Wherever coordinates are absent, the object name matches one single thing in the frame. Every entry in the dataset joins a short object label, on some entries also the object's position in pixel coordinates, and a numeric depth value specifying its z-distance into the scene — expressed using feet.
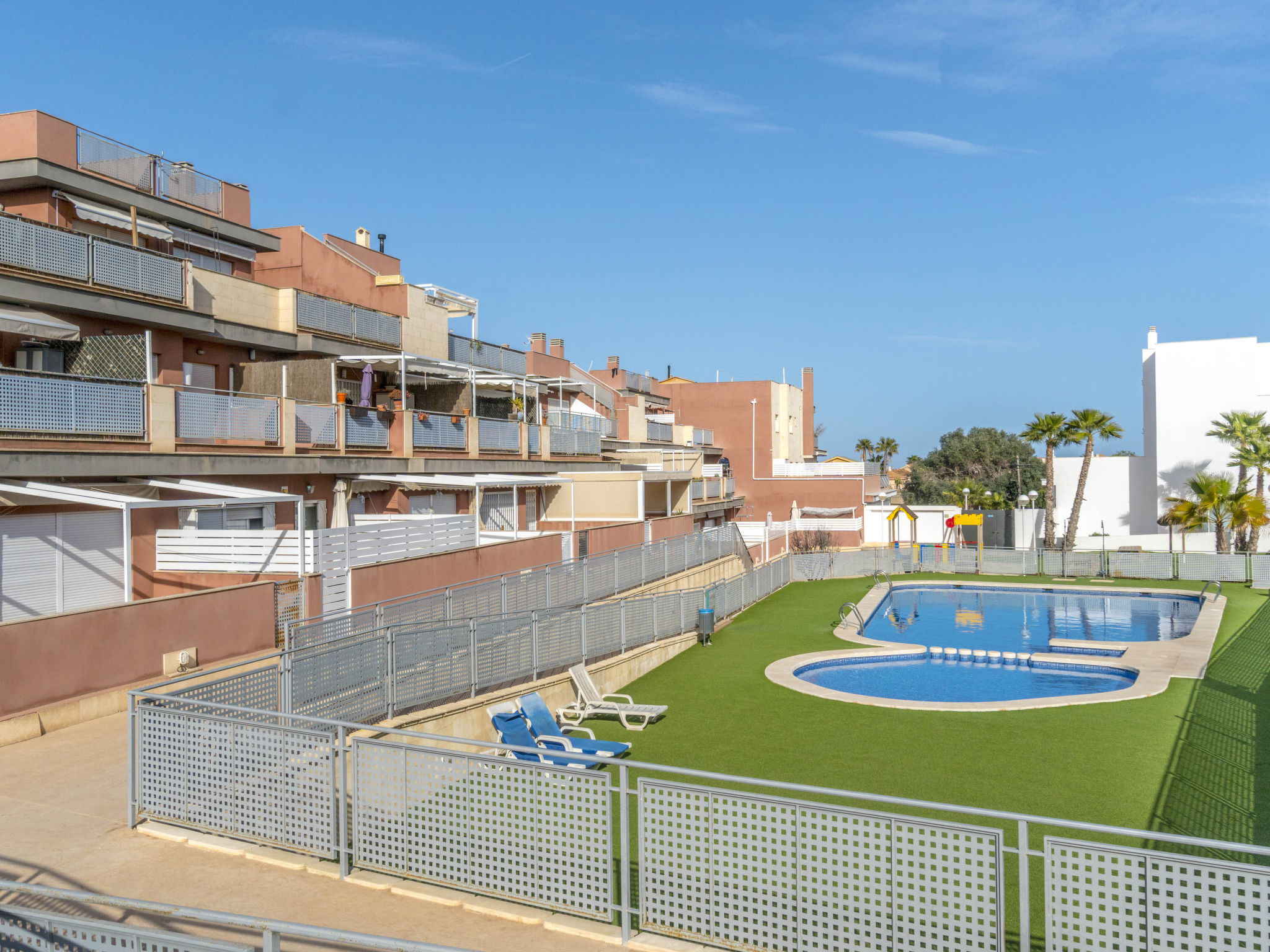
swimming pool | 66.13
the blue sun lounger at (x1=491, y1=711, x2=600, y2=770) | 43.21
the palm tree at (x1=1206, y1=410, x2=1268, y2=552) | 151.74
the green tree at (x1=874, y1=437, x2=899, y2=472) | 334.85
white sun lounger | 51.78
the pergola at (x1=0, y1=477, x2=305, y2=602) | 46.83
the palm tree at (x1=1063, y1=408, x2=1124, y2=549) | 154.20
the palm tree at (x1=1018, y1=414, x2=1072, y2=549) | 157.58
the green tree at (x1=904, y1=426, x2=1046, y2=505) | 306.35
